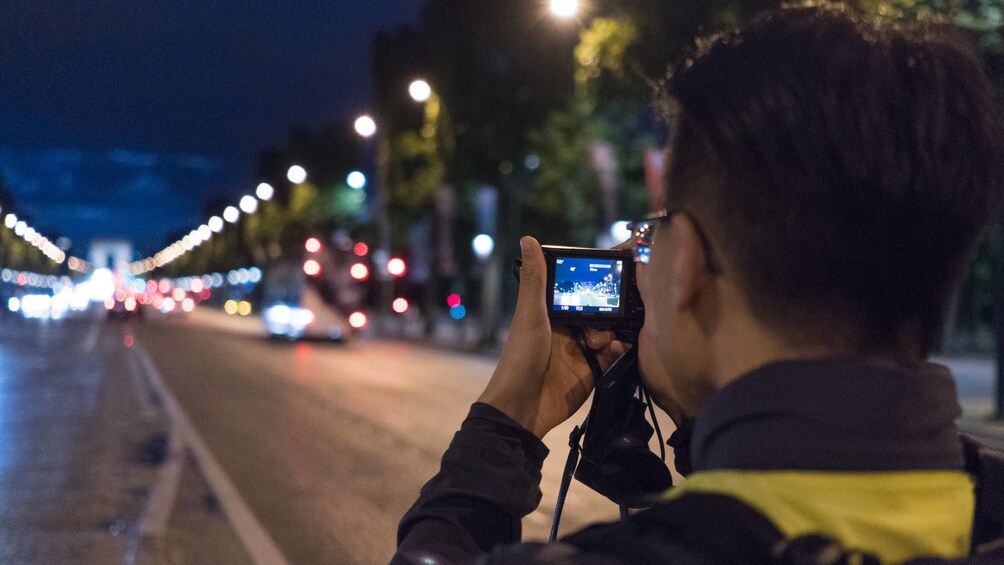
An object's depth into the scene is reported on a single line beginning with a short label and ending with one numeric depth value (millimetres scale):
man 1223
